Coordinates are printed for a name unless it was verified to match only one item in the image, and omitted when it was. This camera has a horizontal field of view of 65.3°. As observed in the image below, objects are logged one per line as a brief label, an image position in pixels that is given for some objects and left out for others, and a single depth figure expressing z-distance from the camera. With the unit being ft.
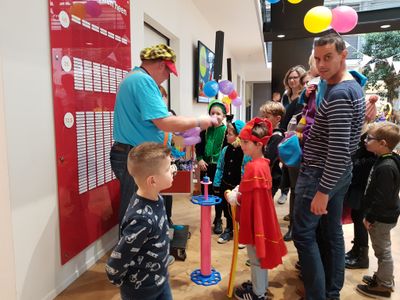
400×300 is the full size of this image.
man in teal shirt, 5.62
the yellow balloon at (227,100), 17.16
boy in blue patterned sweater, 3.74
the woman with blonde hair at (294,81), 9.49
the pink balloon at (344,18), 11.19
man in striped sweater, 4.57
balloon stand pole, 6.49
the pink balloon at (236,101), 17.67
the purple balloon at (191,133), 7.43
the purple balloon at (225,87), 15.97
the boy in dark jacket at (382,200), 6.10
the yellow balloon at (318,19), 11.33
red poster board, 6.13
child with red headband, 5.58
